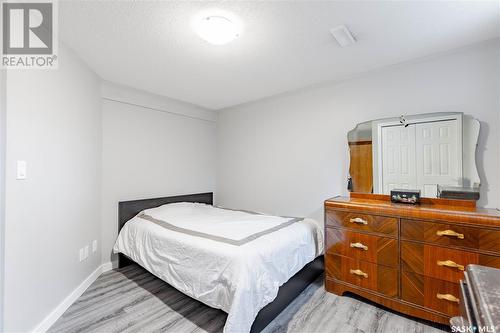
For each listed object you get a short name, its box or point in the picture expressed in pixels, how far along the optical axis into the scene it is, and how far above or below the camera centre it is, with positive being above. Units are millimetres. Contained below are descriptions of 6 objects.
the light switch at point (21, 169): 1545 -7
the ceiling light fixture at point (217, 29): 1679 +1057
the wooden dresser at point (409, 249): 1714 -680
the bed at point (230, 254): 1628 -757
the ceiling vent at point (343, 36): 1820 +1103
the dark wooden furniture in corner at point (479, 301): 596 -392
